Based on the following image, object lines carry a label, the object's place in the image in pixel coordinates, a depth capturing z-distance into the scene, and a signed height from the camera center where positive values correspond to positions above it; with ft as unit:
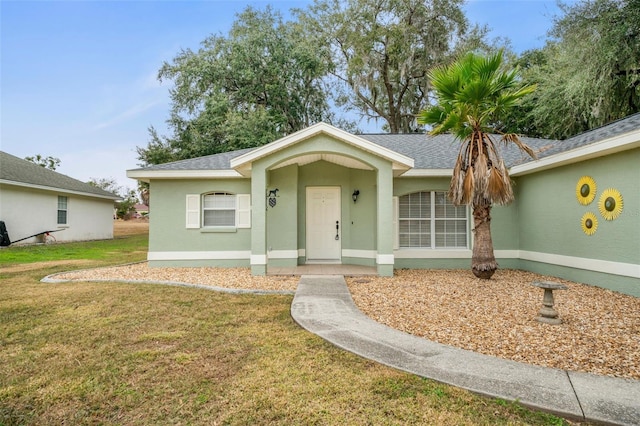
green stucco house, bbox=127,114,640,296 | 27.58 +1.11
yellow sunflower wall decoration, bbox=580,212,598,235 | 23.72 -0.23
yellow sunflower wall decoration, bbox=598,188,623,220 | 21.81 +1.08
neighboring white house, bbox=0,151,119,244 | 50.93 +3.38
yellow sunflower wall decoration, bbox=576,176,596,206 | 23.85 +2.20
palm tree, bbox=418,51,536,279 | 23.86 +7.26
